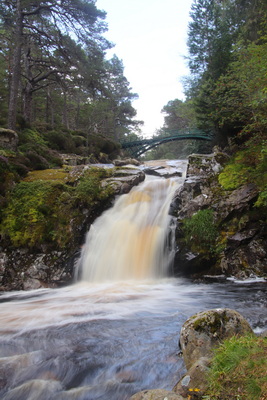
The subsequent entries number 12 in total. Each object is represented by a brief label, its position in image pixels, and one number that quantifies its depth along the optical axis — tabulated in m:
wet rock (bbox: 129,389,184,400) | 2.11
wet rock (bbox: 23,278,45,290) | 7.21
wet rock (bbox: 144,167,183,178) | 14.22
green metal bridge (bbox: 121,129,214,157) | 33.15
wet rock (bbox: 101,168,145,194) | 10.48
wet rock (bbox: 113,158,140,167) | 19.61
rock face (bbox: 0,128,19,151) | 11.42
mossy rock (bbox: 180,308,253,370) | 3.00
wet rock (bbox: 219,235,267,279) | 6.95
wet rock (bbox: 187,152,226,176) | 10.02
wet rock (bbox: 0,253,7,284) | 7.35
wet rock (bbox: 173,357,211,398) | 2.16
